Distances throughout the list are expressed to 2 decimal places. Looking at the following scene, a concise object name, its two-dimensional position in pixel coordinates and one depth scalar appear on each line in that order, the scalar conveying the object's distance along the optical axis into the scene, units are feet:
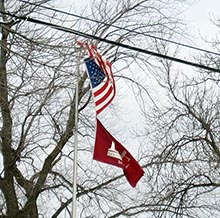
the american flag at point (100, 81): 63.46
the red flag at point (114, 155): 59.62
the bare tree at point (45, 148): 90.34
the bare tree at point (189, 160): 98.17
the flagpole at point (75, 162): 60.39
